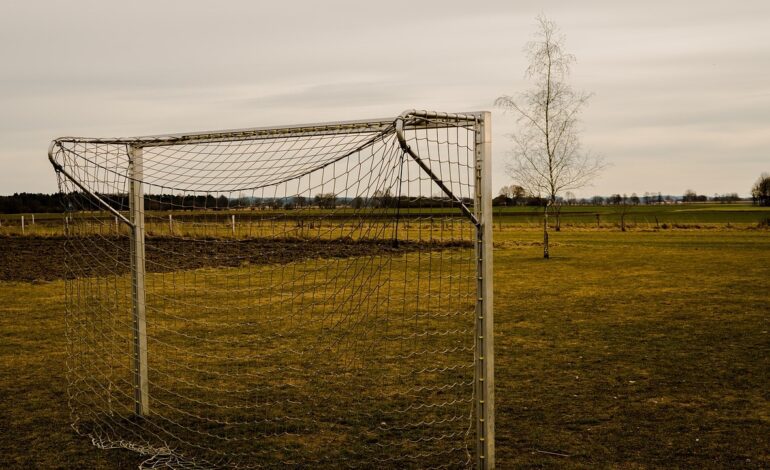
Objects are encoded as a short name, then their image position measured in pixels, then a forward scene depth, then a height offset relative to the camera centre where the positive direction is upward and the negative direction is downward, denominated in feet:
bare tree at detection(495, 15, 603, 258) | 70.13 +6.27
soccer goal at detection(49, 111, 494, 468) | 14.17 -5.17
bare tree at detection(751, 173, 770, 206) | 297.12 +5.31
